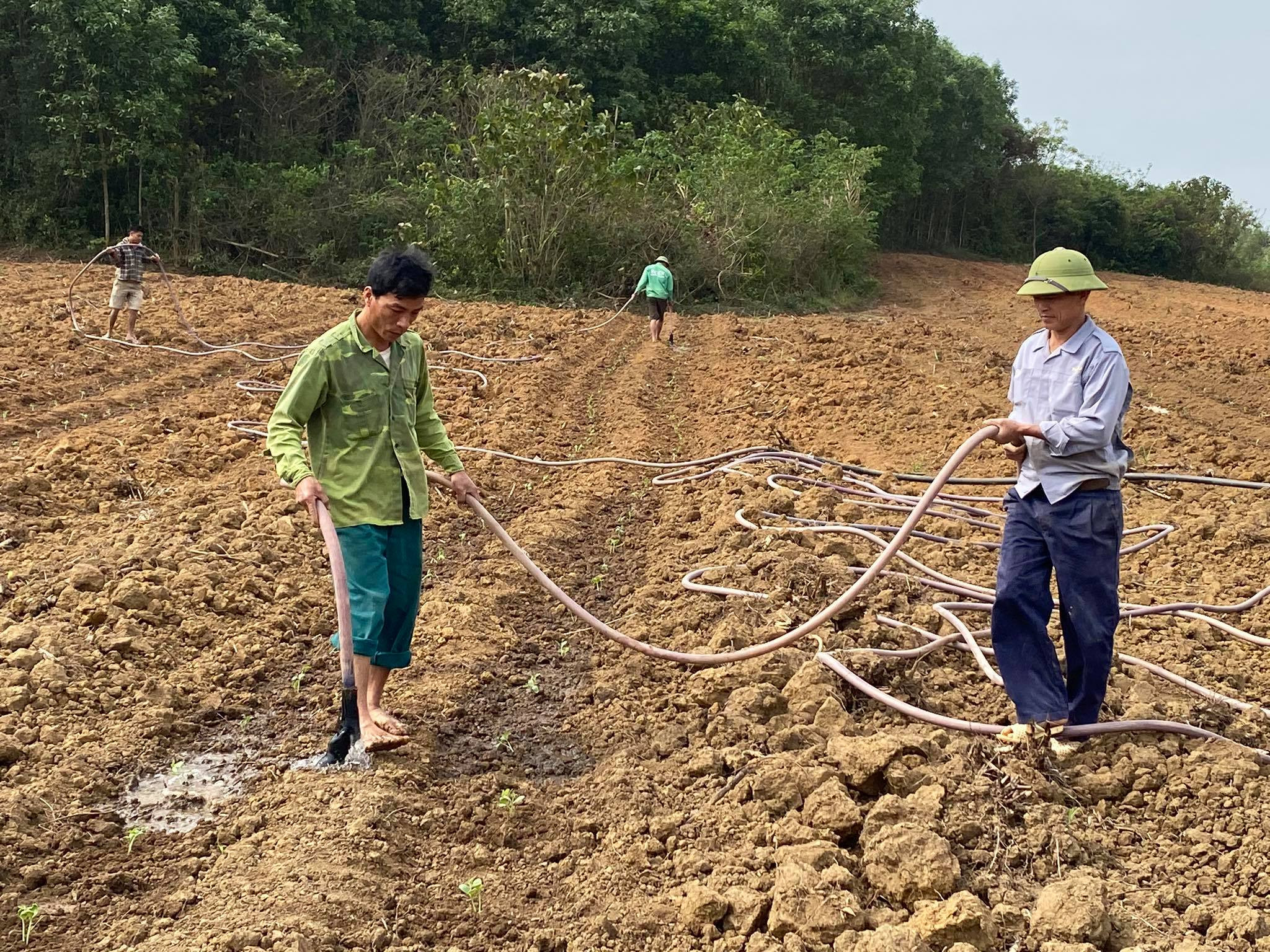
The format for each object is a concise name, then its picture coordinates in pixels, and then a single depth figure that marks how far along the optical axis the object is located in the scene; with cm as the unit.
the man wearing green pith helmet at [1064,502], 340
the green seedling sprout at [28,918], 279
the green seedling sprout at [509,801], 355
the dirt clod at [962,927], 269
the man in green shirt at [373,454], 341
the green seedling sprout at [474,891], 299
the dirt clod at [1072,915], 264
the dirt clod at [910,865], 288
